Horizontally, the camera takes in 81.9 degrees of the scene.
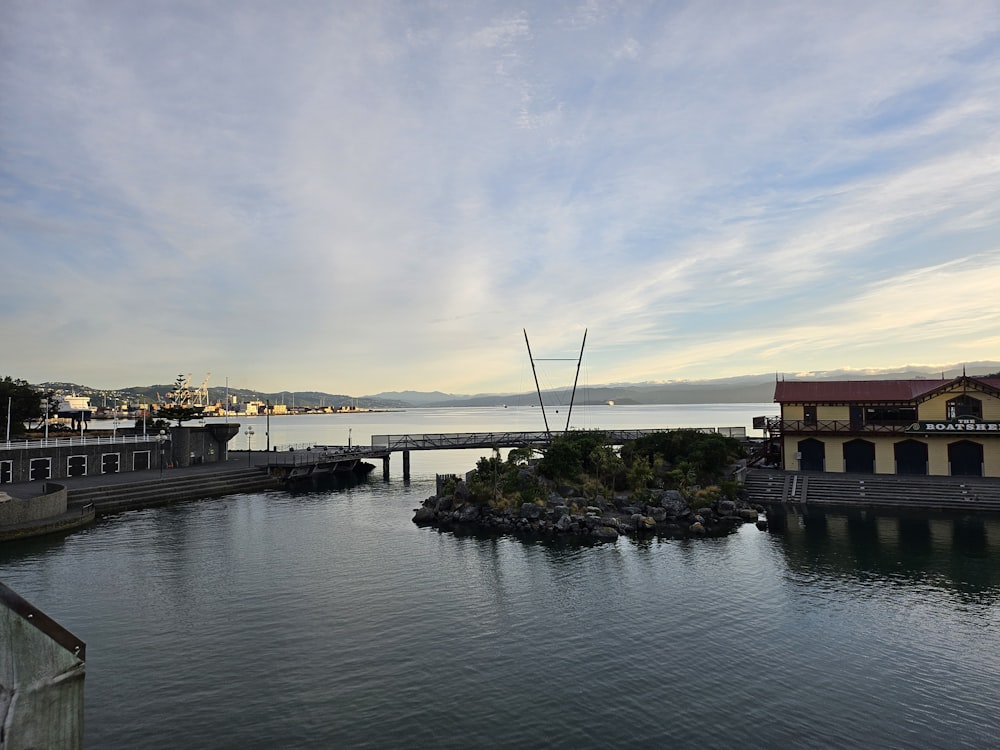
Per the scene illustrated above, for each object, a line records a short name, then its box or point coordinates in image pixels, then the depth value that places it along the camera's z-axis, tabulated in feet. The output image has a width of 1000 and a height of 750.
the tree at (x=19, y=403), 280.10
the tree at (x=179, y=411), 252.62
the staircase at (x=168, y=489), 166.71
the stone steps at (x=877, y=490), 158.10
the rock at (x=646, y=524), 149.28
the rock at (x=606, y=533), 138.89
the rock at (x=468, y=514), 159.53
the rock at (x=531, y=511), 154.30
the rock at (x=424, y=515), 162.50
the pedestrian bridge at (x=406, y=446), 249.34
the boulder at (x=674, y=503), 159.94
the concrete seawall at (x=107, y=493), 137.18
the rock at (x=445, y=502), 167.53
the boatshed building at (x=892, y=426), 174.19
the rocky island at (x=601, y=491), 151.64
